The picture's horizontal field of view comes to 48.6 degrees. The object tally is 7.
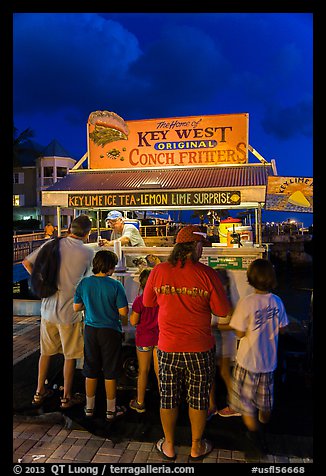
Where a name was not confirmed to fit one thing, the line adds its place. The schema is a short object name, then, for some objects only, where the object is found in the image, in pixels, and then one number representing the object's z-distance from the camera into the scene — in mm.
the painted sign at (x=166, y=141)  5840
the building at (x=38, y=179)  38594
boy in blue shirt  3754
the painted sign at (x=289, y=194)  4477
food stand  5148
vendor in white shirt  5684
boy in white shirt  3254
